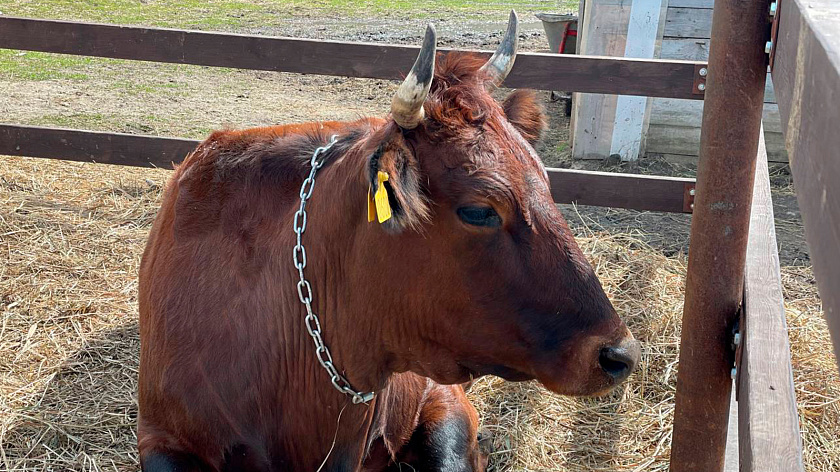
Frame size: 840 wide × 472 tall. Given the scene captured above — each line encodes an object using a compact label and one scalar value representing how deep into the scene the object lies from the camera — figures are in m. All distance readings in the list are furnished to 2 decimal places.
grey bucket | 9.48
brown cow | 2.19
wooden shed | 7.20
